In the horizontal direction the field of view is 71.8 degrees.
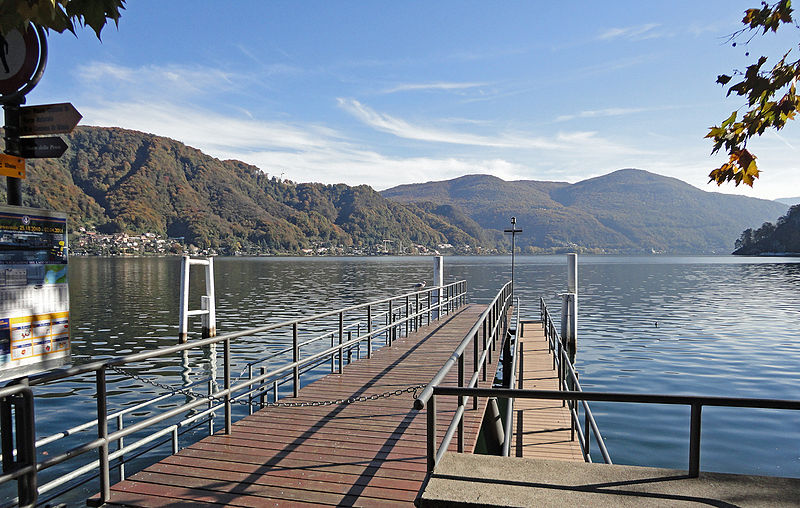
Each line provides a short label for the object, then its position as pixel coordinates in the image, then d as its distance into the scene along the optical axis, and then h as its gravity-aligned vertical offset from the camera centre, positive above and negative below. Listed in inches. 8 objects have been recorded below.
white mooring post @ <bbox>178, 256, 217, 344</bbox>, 836.0 -91.6
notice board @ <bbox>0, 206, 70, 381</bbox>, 138.3 -11.8
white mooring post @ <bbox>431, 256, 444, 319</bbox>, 868.6 -39.8
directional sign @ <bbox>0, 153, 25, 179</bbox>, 140.3 +20.8
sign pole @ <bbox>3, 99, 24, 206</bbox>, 142.5 +28.3
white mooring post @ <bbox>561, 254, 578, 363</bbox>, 813.2 -91.6
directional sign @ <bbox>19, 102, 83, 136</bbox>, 147.2 +34.3
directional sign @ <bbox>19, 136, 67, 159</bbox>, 148.0 +26.8
